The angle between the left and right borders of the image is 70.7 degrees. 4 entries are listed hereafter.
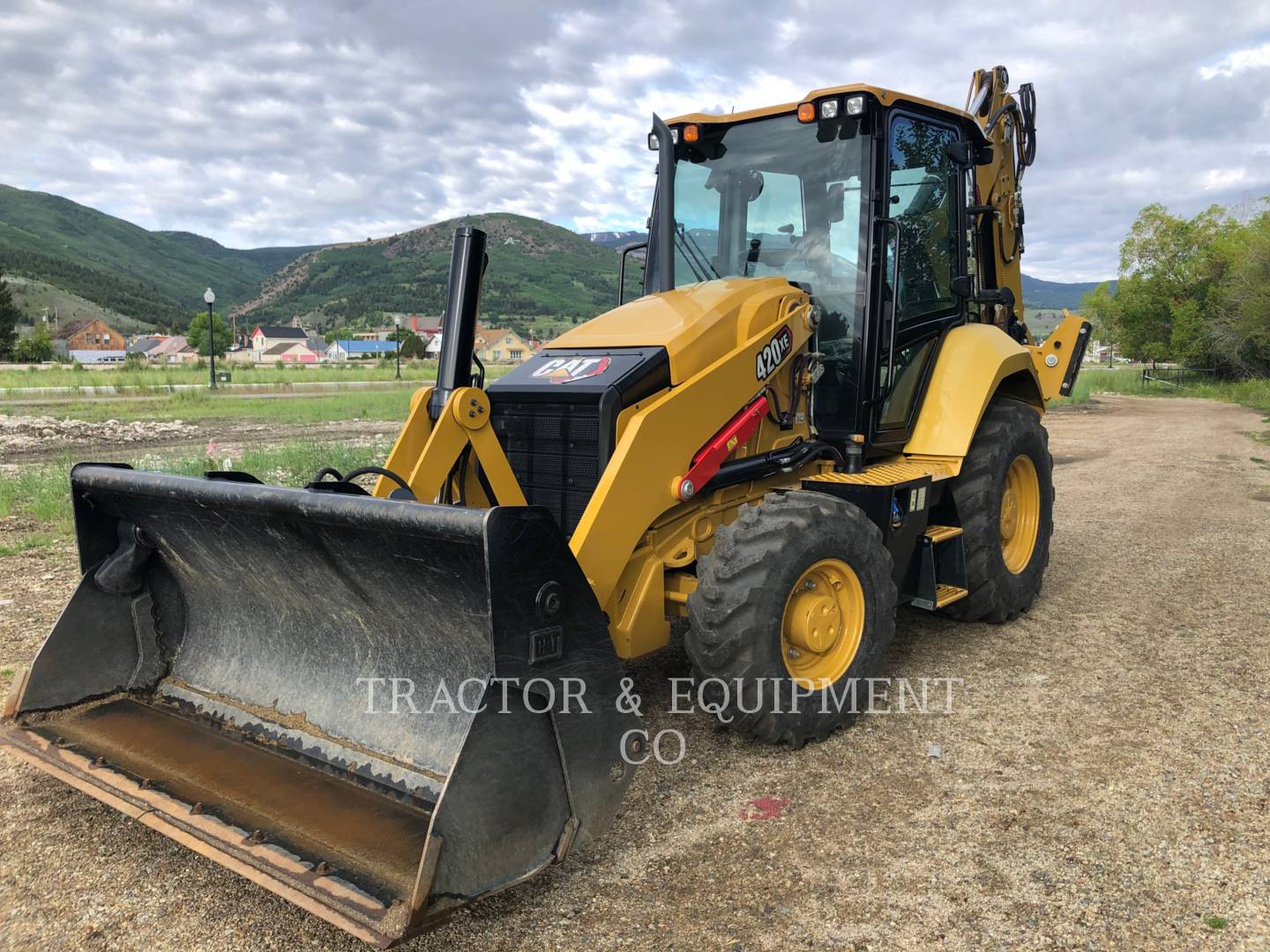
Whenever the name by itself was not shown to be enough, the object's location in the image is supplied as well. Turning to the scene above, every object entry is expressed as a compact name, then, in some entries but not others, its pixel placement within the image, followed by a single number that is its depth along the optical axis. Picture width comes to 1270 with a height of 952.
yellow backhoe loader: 2.67
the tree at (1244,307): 31.44
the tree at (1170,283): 39.47
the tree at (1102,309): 44.97
